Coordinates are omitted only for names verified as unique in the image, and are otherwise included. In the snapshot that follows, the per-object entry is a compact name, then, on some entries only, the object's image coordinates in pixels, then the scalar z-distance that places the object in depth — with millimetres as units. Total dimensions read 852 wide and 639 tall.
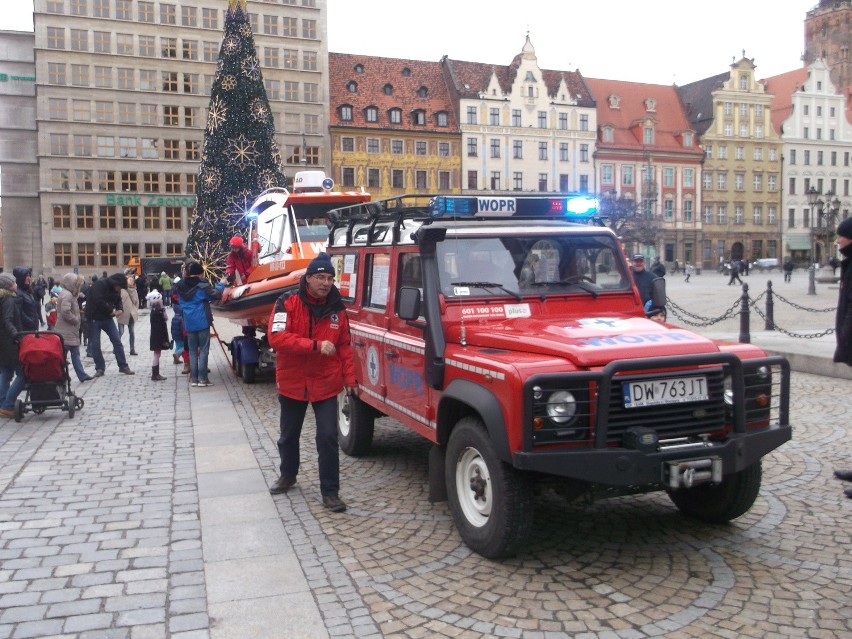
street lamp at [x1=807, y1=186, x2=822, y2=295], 33594
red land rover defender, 4609
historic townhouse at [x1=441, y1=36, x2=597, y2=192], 73688
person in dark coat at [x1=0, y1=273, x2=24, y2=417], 10203
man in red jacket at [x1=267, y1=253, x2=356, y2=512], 6191
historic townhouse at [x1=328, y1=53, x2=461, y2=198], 70250
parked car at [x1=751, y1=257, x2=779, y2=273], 75250
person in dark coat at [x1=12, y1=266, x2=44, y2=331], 10766
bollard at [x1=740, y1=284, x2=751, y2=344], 15652
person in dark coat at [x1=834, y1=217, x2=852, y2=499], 5785
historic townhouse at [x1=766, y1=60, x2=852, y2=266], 86125
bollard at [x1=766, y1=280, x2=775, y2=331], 17781
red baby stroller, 10109
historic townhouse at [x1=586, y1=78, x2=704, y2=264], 78938
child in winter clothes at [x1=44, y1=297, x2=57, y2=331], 13727
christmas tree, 23922
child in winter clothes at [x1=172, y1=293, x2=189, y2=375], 14164
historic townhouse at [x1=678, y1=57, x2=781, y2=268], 82688
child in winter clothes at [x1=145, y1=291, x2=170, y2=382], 13938
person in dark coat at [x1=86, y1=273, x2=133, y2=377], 13899
